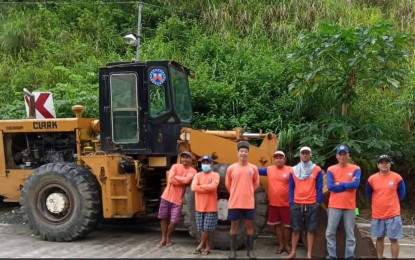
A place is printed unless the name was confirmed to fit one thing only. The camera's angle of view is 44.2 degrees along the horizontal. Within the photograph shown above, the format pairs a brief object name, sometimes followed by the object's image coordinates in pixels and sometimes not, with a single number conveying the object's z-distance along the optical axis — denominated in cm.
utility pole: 1261
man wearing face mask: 727
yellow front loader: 798
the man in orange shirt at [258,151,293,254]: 739
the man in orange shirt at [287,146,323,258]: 695
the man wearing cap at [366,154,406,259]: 675
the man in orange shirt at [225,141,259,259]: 698
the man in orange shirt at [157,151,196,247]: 764
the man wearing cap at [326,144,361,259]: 670
